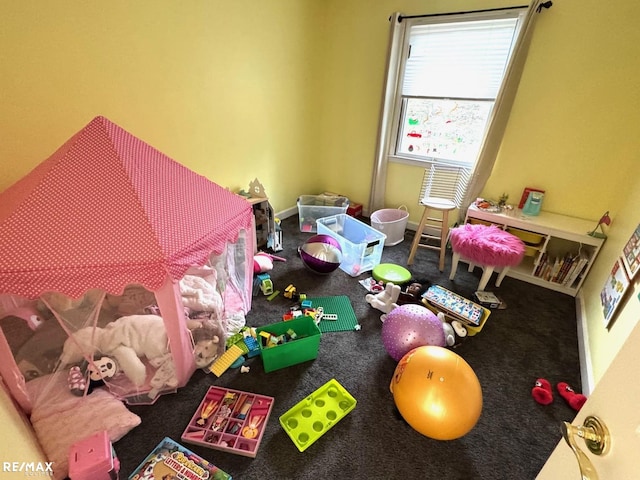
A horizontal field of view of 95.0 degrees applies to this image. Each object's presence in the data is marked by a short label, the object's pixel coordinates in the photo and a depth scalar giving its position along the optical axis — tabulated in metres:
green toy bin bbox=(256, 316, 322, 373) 1.58
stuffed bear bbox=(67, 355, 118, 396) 1.35
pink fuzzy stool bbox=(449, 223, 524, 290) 2.16
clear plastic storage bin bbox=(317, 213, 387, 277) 2.47
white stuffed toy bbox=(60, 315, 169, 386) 1.36
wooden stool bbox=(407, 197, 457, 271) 2.57
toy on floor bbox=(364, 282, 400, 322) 2.09
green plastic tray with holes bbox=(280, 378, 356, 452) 1.33
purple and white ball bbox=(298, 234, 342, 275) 2.39
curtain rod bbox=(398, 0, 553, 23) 2.17
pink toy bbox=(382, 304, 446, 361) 1.62
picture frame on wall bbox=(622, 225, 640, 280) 1.48
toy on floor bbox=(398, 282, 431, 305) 2.14
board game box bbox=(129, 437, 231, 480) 1.16
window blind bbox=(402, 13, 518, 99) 2.49
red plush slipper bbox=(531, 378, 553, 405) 1.55
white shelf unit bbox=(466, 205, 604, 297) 2.28
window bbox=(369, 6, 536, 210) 2.46
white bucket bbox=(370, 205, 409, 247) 2.97
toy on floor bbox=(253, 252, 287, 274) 2.42
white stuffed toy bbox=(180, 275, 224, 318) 1.71
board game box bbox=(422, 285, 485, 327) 1.91
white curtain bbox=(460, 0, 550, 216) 2.27
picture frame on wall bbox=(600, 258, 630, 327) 1.54
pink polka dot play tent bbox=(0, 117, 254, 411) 1.06
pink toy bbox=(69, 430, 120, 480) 1.04
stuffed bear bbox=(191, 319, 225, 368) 1.63
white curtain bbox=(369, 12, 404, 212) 2.79
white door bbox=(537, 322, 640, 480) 0.48
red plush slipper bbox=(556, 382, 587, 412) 1.50
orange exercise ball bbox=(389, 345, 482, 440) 1.23
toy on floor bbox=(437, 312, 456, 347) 1.79
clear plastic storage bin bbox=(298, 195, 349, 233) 3.25
